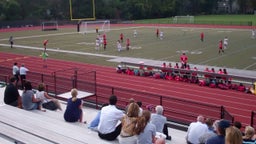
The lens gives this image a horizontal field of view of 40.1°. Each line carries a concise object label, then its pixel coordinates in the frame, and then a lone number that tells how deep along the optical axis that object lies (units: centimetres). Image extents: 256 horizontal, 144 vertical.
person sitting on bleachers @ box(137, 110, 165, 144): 686
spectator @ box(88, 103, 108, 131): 867
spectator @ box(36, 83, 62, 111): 1128
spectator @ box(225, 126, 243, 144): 512
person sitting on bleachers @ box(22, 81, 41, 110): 1043
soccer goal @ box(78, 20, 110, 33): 5655
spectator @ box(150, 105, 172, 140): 866
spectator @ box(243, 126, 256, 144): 685
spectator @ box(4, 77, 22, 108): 1092
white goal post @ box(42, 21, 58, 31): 6521
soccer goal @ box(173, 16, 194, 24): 7528
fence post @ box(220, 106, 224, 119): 1028
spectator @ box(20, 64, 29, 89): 1850
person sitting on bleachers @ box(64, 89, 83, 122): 933
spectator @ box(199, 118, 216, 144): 763
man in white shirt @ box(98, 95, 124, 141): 771
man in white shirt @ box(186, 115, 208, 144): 821
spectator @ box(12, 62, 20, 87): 1858
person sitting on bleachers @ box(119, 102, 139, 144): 694
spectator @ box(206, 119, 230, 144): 585
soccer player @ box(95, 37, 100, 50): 3362
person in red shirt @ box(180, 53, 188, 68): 2302
